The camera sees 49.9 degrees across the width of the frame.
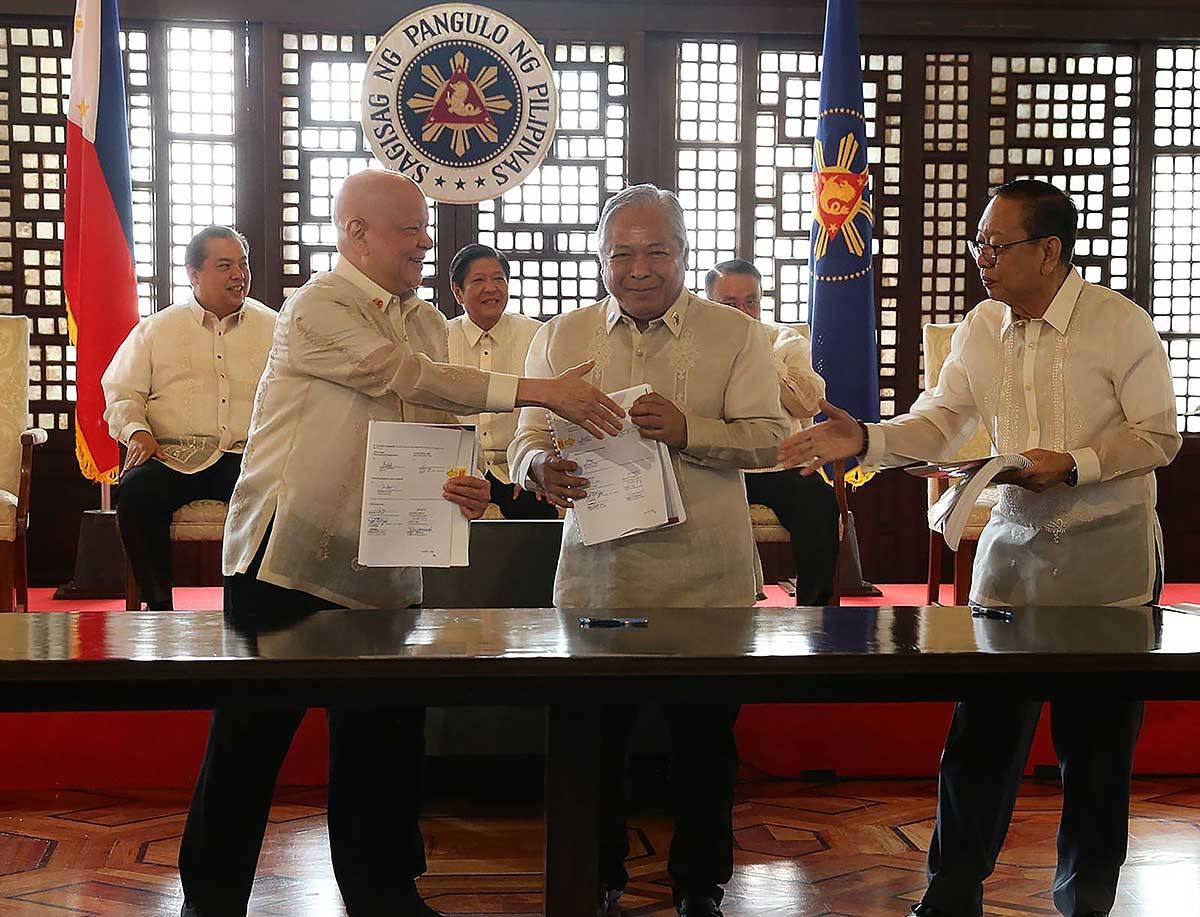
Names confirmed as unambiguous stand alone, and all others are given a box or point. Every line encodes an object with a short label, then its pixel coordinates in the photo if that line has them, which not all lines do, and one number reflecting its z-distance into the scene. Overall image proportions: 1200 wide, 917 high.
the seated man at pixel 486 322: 4.50
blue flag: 4.71
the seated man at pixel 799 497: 4.18
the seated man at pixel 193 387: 4.04
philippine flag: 4.55
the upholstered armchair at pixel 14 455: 3.95
